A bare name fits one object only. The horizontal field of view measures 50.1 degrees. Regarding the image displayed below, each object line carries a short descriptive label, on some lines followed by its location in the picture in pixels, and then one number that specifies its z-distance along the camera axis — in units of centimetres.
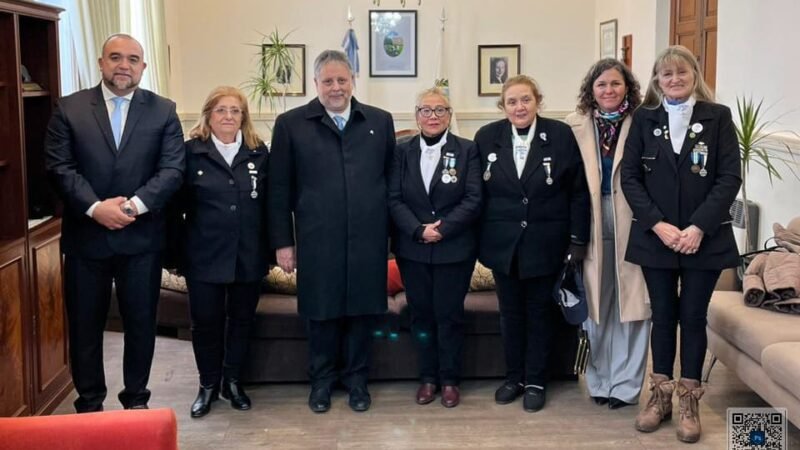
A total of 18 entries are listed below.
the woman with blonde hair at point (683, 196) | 323
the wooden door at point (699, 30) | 639
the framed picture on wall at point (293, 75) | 898
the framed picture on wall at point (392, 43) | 914
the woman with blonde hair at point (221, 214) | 346
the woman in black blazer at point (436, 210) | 353
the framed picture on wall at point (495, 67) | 925
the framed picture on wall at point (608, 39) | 845
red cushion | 417
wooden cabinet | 333
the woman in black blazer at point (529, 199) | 350
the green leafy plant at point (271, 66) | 889
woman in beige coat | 349
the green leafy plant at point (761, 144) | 481
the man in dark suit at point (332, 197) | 350
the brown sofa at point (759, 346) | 314
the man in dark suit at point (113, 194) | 317
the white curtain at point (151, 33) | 673
